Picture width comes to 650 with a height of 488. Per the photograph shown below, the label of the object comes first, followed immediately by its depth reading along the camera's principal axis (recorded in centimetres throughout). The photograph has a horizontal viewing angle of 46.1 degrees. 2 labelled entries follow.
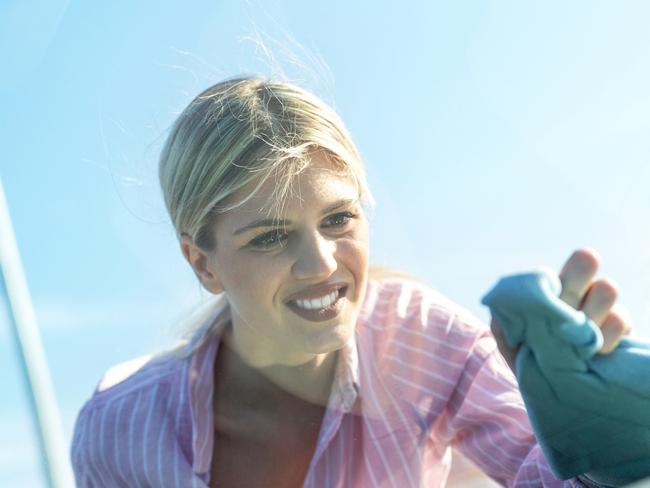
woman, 98
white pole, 114
